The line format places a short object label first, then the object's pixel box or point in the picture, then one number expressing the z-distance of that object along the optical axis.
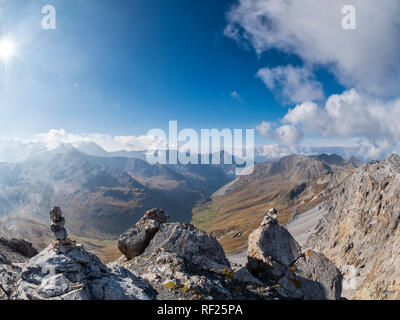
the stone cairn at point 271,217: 23.39
